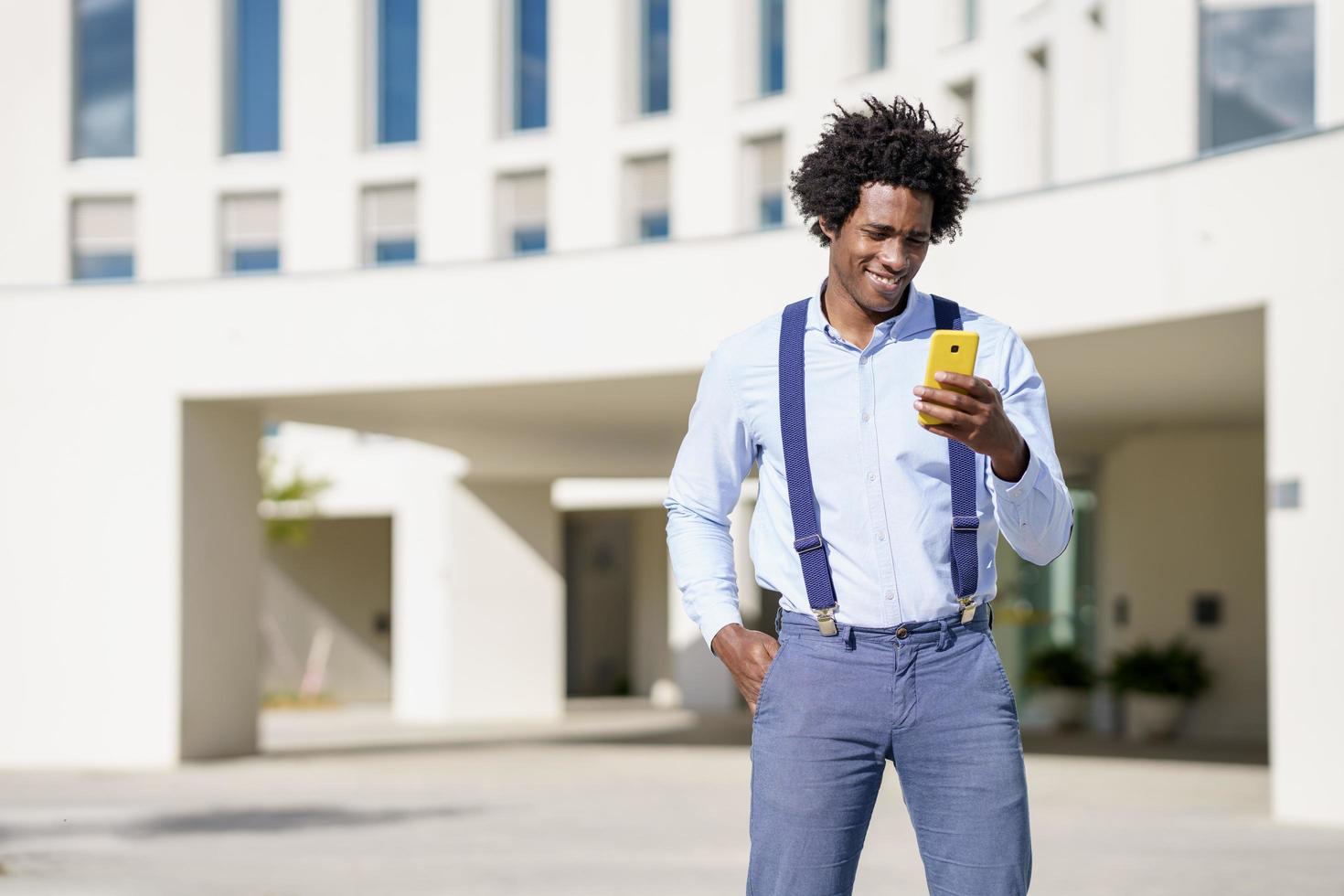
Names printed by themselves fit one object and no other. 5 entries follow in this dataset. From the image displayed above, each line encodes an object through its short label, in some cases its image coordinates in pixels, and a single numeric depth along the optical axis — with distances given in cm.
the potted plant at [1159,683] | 1970
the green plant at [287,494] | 3075
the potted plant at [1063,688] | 2197
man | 306
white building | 1247
